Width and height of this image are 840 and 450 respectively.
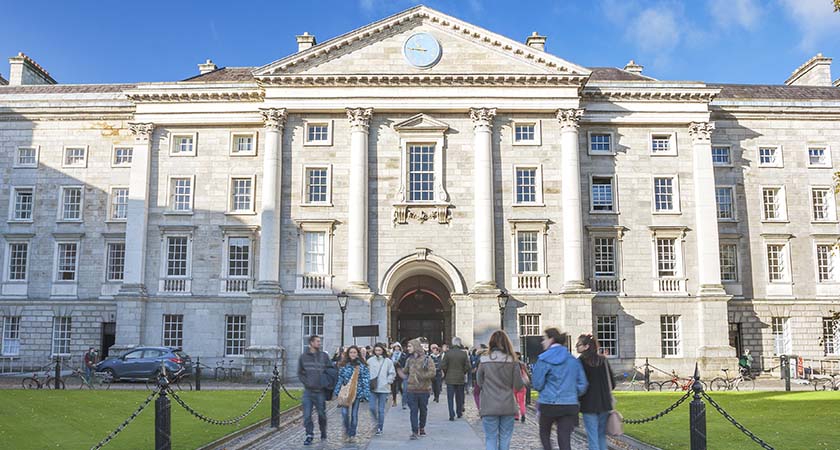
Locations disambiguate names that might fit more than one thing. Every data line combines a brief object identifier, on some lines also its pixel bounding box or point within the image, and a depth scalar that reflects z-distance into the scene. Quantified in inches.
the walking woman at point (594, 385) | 461.7
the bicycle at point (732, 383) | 1246.9
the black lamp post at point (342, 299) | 1258.9
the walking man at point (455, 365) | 716.0
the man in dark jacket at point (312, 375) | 601.9
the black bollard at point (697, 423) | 465.7
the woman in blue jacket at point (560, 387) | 441.7
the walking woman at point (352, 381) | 631.8
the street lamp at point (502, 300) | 1359.5
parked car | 1290.6
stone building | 1438.2
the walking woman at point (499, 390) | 442.9
